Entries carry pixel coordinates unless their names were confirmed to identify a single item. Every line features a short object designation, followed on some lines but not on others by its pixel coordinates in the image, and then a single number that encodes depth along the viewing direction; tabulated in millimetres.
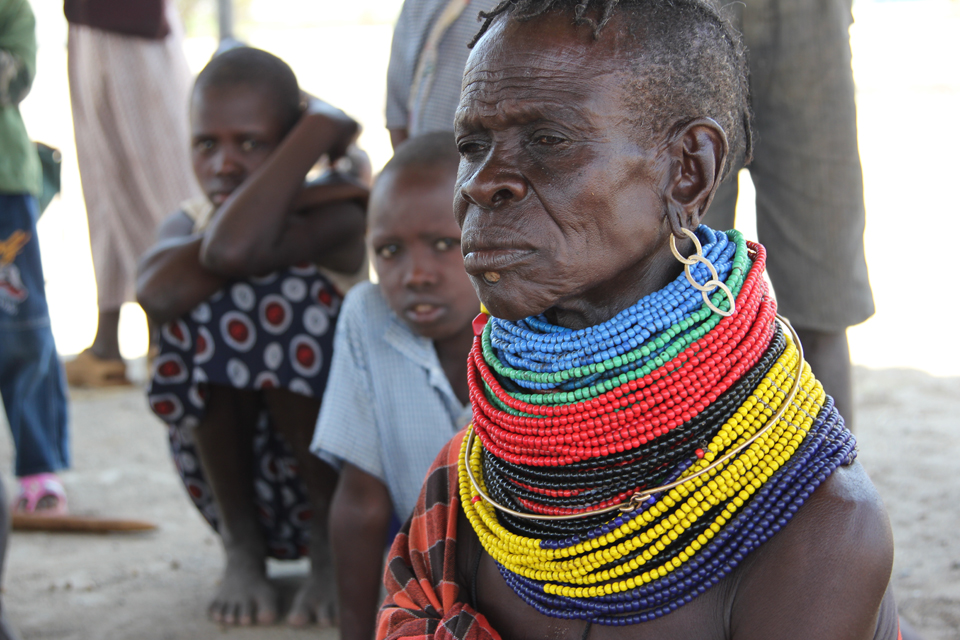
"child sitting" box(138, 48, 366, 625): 2973
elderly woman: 1302
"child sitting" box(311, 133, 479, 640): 2449
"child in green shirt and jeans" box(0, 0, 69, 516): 3924
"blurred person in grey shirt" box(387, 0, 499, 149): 3043
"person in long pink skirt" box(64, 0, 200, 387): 5500
